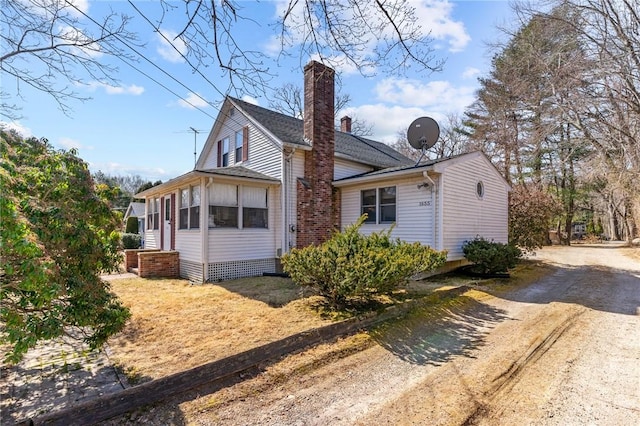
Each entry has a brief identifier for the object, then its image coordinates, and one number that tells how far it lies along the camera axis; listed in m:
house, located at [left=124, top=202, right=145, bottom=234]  28.87
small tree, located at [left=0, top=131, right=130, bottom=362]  2.38
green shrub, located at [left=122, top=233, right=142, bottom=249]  17.40
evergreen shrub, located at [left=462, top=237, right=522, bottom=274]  9.31
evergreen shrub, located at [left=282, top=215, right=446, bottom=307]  5.24
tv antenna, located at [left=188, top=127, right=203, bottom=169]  16.05
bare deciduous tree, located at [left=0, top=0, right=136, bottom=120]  6.23
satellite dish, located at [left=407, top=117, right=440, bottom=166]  10.98
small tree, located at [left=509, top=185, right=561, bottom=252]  13.30
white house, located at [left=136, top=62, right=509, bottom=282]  9.32
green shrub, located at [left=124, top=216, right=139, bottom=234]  23.55
